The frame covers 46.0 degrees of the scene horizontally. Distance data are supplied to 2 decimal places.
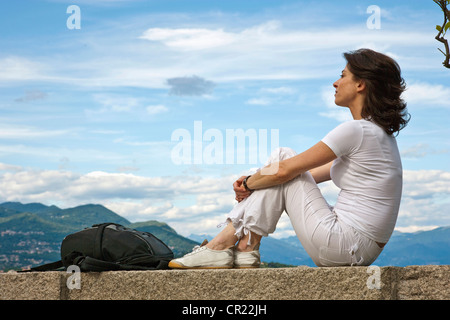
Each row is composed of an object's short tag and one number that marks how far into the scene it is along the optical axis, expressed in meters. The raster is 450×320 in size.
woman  3.88
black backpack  4.32
